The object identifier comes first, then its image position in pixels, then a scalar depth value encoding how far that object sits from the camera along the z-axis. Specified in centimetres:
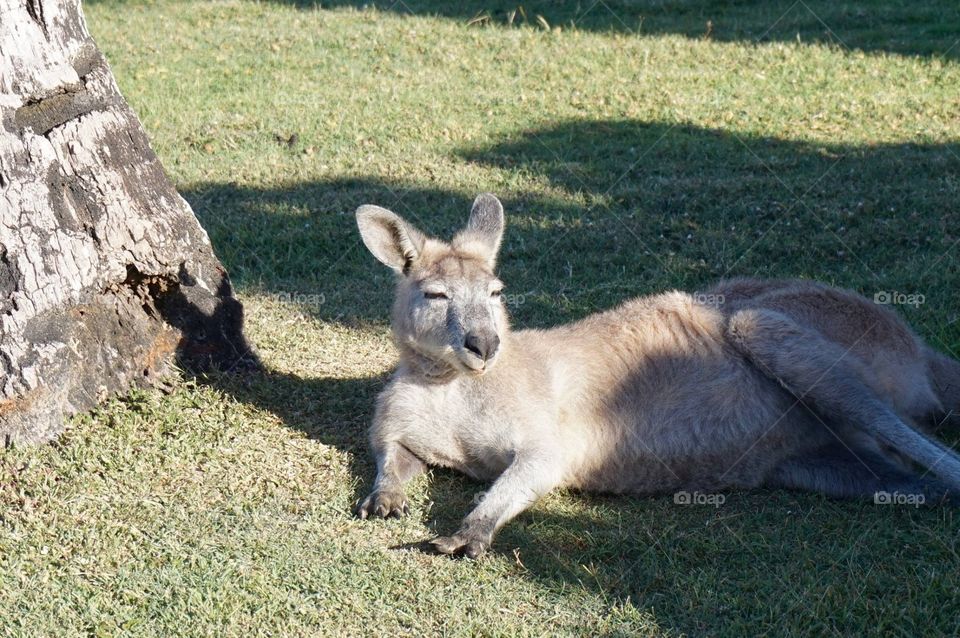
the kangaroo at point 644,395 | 937
